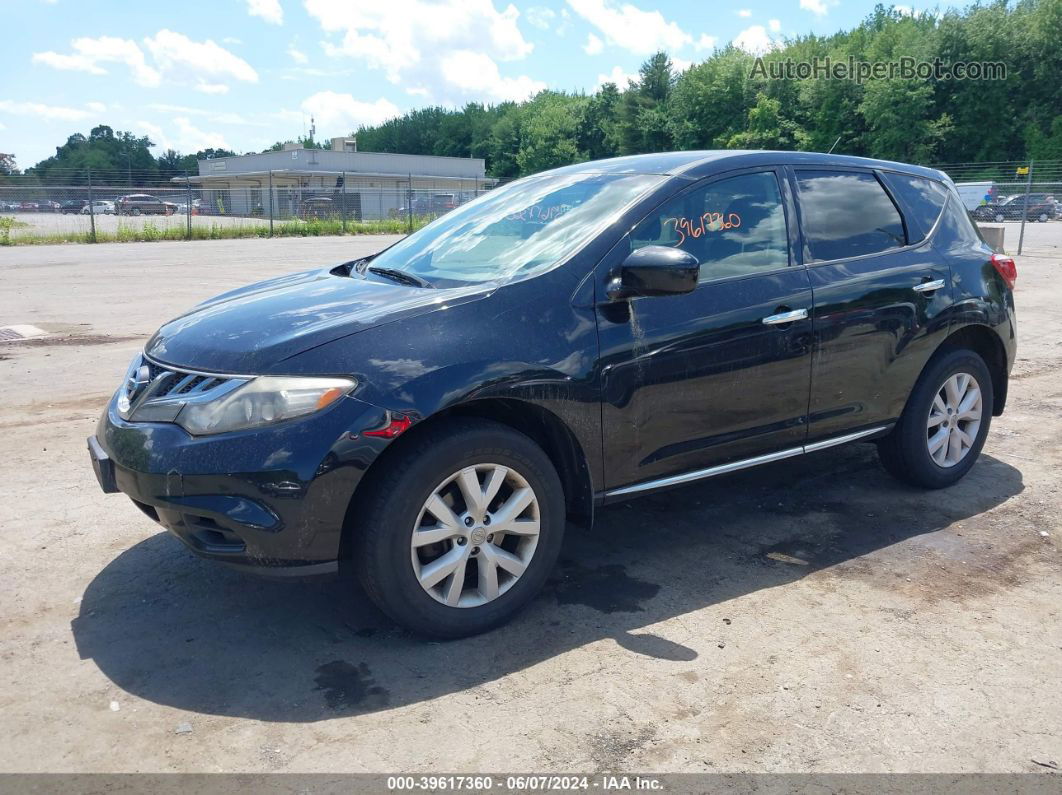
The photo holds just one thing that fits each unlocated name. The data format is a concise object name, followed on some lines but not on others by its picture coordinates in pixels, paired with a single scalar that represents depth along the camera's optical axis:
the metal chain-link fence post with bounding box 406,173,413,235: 36.03
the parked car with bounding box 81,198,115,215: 29.20
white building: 34.97
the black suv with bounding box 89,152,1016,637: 3.06
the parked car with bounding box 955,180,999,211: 28.19
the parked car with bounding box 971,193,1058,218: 24.77
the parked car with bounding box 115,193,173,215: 30.46
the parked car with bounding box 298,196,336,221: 34.47
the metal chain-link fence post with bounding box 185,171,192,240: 29.92
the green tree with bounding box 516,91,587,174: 83.31
